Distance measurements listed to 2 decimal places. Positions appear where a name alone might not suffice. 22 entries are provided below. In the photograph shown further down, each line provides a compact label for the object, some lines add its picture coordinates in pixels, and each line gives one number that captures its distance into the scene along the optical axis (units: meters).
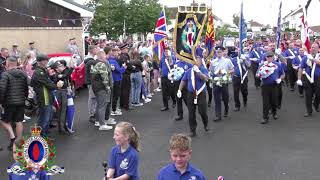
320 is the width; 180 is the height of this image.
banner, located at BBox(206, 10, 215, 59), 13.88
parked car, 17.86
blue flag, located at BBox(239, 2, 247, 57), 15.31
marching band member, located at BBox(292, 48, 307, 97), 17.38
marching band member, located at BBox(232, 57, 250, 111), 14.80
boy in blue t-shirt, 4.29
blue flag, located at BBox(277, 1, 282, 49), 15.30
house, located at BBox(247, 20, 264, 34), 142.40
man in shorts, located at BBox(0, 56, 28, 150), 9.62
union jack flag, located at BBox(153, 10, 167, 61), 16.50
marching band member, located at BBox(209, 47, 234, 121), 13.24
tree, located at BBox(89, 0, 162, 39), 50.07
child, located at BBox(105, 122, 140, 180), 5.34
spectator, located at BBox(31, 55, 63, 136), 10.45
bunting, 24.38
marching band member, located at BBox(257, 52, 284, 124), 12.65
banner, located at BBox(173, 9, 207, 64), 11.39
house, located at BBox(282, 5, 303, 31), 84.27
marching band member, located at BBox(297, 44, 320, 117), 13.49
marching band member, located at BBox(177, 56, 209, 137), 11.10
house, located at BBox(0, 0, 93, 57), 23.45
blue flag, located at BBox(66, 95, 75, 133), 11.55
